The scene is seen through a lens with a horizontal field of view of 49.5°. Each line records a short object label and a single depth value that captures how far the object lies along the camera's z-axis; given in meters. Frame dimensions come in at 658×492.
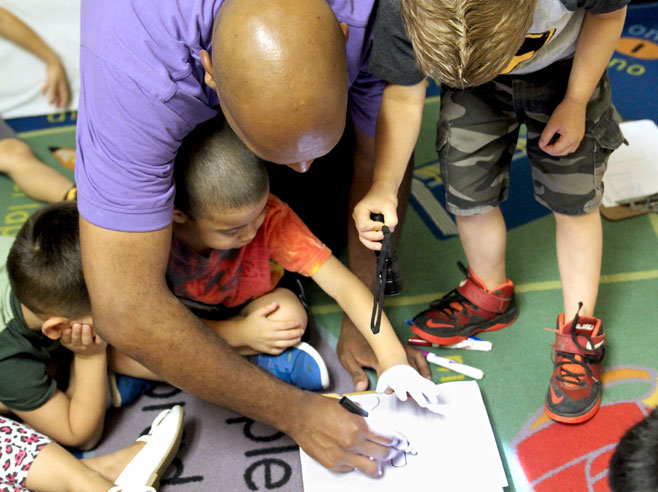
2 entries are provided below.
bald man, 0.79
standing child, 0.85
